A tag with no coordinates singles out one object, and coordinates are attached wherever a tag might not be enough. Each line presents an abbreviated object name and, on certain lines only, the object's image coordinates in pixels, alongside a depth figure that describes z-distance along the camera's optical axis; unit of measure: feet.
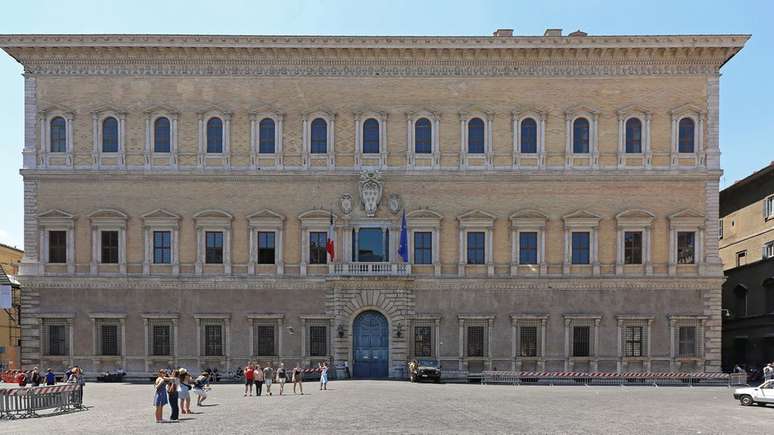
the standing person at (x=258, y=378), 106.01
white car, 95.99
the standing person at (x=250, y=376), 106.01
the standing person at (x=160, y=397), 77.25
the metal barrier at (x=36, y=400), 83.23
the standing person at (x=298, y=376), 110.63
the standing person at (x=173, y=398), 78.54
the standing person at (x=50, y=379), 110.52
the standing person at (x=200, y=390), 92.32
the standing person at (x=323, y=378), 114.52
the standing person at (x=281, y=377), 113.96
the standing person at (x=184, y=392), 83.61
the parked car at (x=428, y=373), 132.05
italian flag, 137.18
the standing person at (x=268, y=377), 109.90
